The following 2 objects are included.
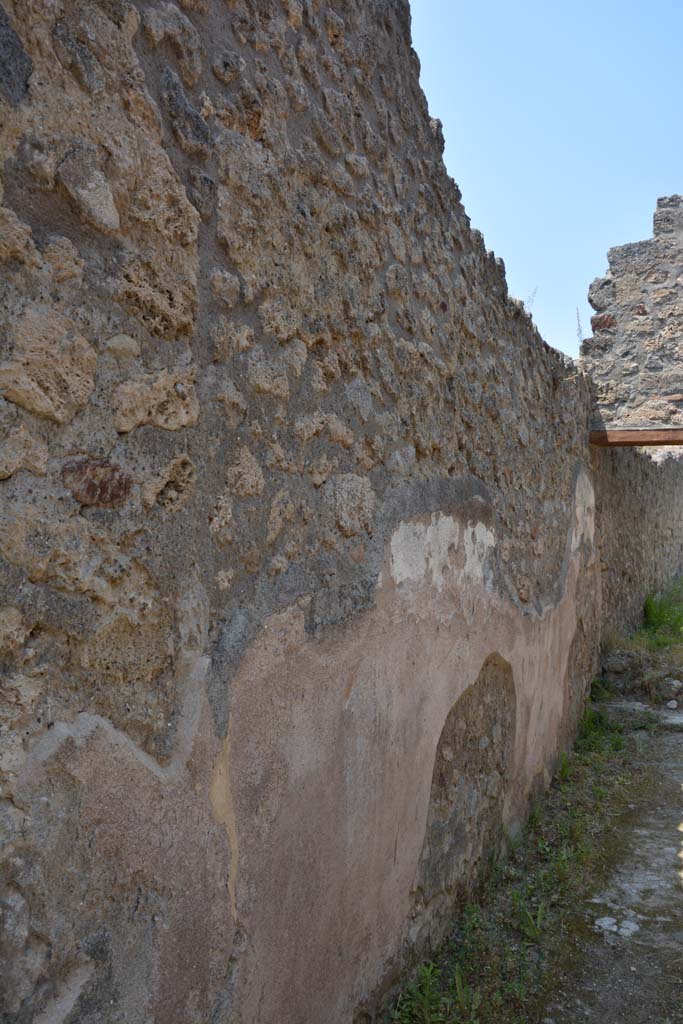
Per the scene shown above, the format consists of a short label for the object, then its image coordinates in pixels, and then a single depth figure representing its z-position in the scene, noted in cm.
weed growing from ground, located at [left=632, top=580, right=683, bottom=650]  588
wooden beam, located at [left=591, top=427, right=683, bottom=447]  478
